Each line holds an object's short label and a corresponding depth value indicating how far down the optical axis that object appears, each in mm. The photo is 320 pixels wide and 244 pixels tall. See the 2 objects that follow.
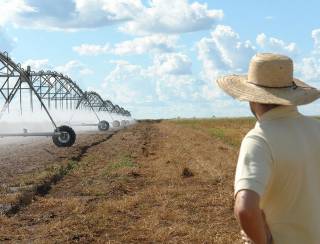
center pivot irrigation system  28688
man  2951
